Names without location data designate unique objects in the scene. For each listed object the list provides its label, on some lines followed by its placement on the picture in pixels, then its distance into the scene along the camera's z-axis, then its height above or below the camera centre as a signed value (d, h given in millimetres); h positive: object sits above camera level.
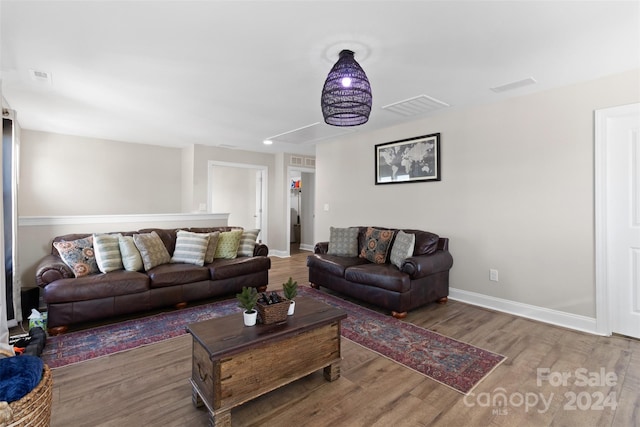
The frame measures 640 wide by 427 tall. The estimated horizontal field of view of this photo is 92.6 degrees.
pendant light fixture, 2068 +845
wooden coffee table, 1598 -821
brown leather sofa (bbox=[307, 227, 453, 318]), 3166 -687
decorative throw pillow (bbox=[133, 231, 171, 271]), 3432 -401
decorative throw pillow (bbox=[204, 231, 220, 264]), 3840 -417
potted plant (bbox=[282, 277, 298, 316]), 1993 -488
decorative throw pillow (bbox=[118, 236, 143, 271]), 3311 -437
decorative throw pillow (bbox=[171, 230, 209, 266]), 3703 -404
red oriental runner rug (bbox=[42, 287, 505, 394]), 2191 -1076
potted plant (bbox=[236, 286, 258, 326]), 1844 -544
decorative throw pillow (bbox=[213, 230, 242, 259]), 4043 -399
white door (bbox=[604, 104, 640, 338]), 2641 -8
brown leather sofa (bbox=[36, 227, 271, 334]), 2775 -733
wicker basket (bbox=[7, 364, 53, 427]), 1196 -788
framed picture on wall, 3971 +775
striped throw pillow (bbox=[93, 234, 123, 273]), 3180 -398
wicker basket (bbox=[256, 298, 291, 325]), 1863 -597
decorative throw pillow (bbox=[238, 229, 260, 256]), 4195 -385
